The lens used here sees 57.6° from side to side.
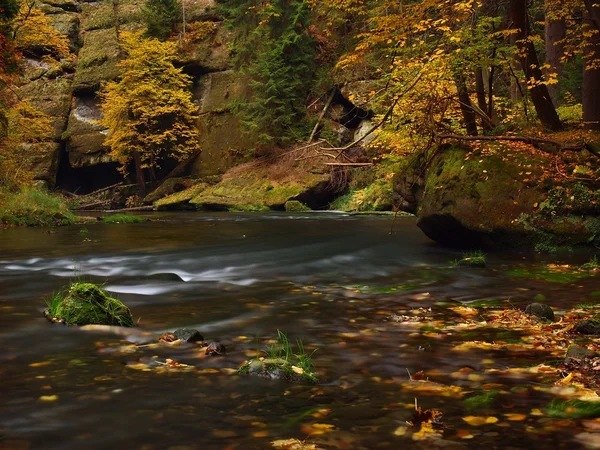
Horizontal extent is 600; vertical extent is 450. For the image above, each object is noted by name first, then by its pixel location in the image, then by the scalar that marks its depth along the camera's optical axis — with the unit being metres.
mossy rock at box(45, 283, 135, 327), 5.42
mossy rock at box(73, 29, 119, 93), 34.69
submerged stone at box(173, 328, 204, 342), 4.86
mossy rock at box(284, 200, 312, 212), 26.23
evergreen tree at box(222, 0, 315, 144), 27.67
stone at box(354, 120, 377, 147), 26.92
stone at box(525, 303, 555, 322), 5.38
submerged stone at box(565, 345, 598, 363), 3.91
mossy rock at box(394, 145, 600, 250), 10.01
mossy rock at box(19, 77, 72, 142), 34.25
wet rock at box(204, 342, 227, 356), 4.48
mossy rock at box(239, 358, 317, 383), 3.84
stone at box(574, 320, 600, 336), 4.73
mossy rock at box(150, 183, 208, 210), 29.39
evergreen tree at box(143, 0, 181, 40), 34.09
